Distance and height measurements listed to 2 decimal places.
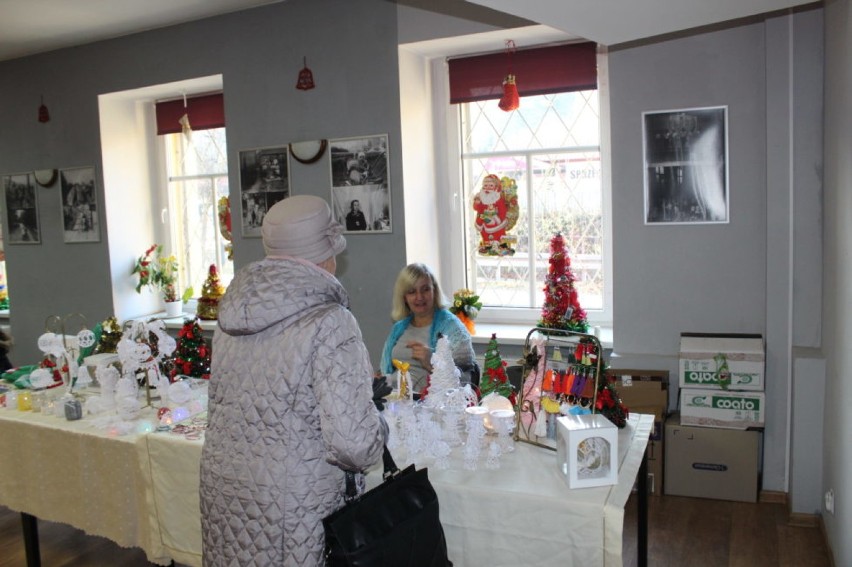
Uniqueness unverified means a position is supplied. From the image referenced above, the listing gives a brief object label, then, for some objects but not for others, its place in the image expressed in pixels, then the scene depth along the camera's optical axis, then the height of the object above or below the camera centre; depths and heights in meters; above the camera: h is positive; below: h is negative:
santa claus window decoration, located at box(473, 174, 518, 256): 4.57 +0.04
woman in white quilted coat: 1.71 -0.42
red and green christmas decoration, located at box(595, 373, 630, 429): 2.32 -0.62
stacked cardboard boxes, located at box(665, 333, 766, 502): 3.46 -1.03
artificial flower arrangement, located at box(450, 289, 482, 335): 4.30 -0.53
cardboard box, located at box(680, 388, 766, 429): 3.45 -0.97
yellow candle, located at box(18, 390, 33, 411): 3.06 -0.71
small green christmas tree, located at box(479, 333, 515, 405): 2.56 -0.57
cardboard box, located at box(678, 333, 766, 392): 3.43 -0.75
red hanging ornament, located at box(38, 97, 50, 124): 5.69 +0.97
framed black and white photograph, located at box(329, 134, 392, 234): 4.48 +0.26
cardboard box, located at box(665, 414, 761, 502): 3.49 -1.25
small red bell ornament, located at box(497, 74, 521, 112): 4.19 +0.71
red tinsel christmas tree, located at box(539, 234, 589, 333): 3.96 -0.46
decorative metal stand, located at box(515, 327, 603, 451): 2.27 -0.52
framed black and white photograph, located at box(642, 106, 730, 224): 3.61 +0.24
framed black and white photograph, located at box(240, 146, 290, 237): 4.87 +0.31
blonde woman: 3.41 -0.51
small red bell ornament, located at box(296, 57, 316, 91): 4.25 +0.86
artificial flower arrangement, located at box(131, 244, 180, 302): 5.81 -0.32
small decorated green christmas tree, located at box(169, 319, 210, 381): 3.35 -0.58
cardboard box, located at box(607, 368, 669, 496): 3.64 -0.96
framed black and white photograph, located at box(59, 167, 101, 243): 5.71 +0.24
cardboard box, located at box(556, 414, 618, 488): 1.96 -0.66
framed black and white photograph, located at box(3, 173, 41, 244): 6.05 +0.24
